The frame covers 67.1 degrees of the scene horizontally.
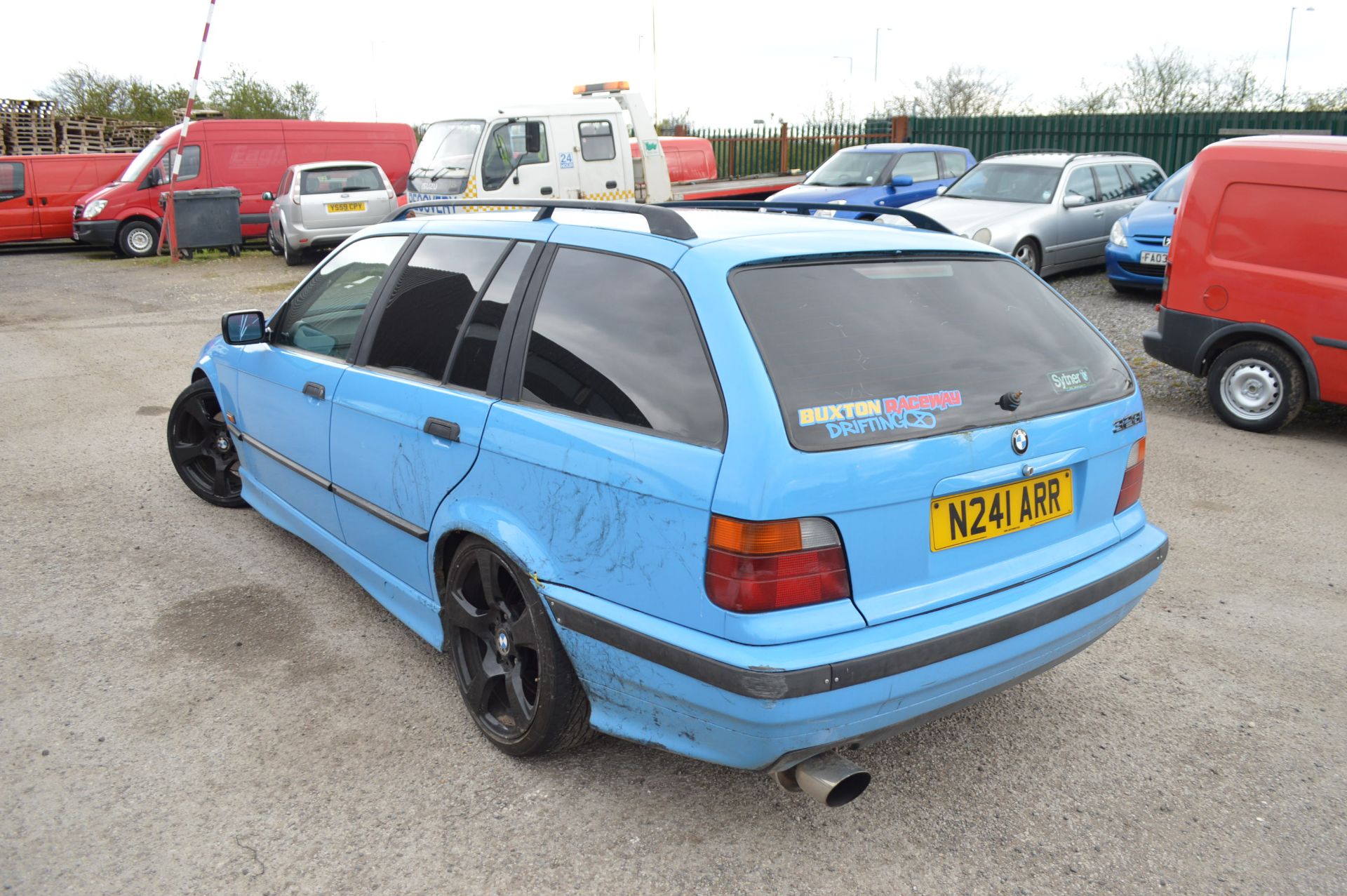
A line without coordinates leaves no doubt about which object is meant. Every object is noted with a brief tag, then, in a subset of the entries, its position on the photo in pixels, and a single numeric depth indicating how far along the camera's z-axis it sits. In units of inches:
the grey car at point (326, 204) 640.4
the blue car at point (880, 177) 545.3
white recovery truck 548.7
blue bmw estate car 93.1
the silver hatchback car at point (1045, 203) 455.2
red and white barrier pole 677.9
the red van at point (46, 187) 746.2
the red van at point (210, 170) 710.5
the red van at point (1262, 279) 249.8
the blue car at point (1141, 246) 415.2
